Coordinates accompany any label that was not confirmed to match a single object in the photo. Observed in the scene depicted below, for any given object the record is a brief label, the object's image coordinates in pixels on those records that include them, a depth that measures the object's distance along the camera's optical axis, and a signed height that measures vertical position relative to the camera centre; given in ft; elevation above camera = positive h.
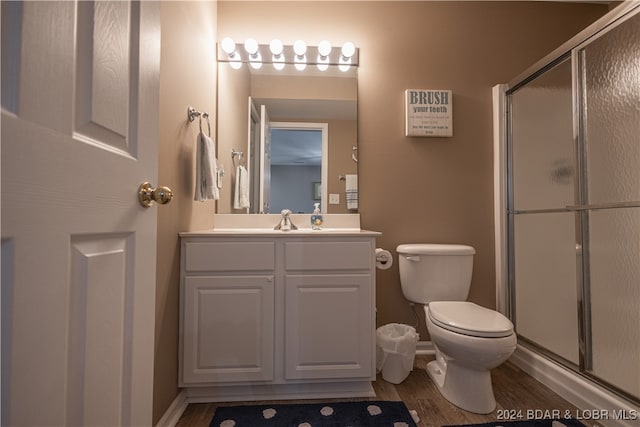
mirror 6.54 +2.00
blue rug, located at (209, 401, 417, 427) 4.22 -2.94
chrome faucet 6.25 -0.07
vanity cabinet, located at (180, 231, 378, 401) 4.57 -1.51
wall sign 6.63 +2.44
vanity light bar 6.47 +3.74
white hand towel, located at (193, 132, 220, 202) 4.86 +0.82
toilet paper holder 5.90 -0.79
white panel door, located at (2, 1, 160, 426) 1.25 +0.04
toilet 4.28 -1.59
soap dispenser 6.51 +0.00
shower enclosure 4.58 +0.22
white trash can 5.29 -2.47
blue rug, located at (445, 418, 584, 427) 4.19 -2.94
